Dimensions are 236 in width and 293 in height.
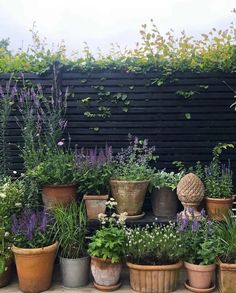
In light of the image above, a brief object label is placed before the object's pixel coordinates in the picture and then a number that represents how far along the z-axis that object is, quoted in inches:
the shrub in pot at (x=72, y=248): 132.7
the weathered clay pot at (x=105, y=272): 128.6
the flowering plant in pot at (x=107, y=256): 127.4
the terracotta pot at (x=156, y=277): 124.9
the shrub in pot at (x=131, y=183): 145.4
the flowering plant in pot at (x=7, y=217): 130.6
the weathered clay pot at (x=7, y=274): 133.1
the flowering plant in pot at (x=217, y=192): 146.2
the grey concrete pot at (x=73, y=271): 132.3
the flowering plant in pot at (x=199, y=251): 125.3
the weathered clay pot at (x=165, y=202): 154.2
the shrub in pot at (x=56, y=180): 146.5
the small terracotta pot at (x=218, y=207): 145.7
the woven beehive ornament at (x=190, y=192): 142.9
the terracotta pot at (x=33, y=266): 126.3
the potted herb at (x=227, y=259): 122.5
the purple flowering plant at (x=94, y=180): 145.9
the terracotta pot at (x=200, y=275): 125.2
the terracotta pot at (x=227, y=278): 122.3
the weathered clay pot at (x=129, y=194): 144.9
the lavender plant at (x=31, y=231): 129.4
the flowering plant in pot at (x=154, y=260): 125.3
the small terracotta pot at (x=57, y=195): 146.6
